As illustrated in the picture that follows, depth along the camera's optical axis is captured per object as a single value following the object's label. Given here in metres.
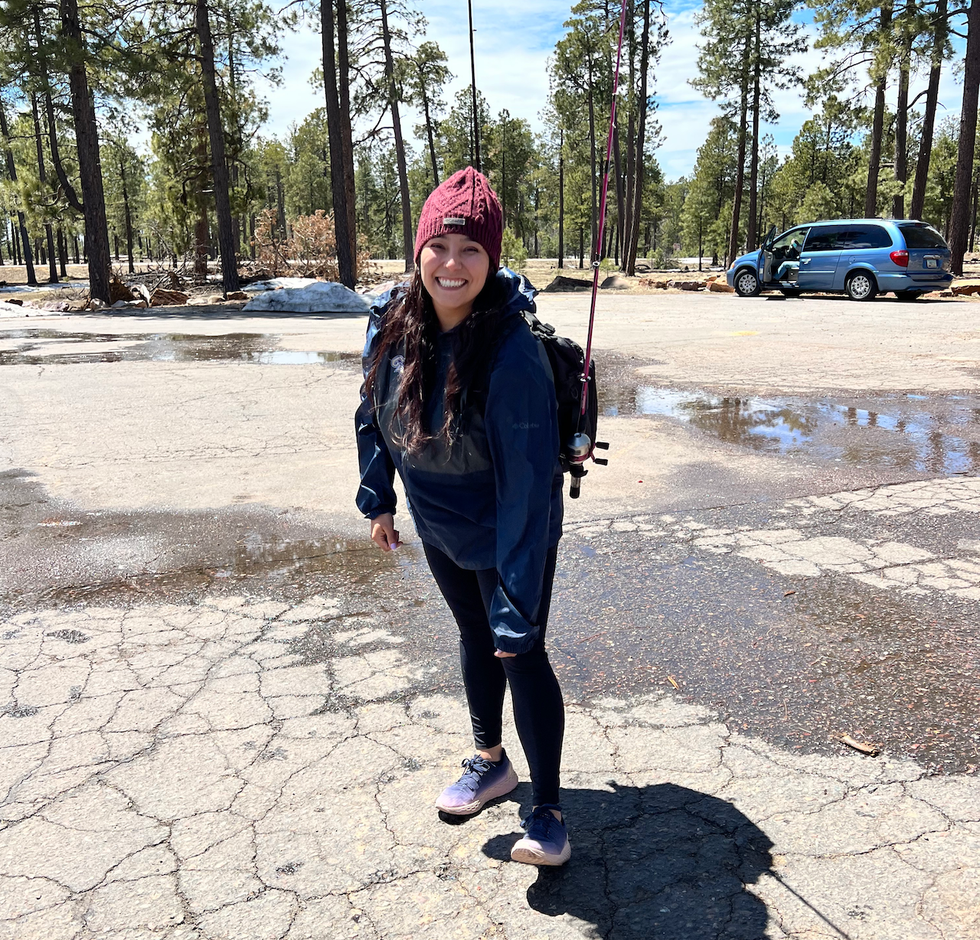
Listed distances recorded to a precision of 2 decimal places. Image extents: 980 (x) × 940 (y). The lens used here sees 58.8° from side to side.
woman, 2.06
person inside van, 20.58
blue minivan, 18.50
